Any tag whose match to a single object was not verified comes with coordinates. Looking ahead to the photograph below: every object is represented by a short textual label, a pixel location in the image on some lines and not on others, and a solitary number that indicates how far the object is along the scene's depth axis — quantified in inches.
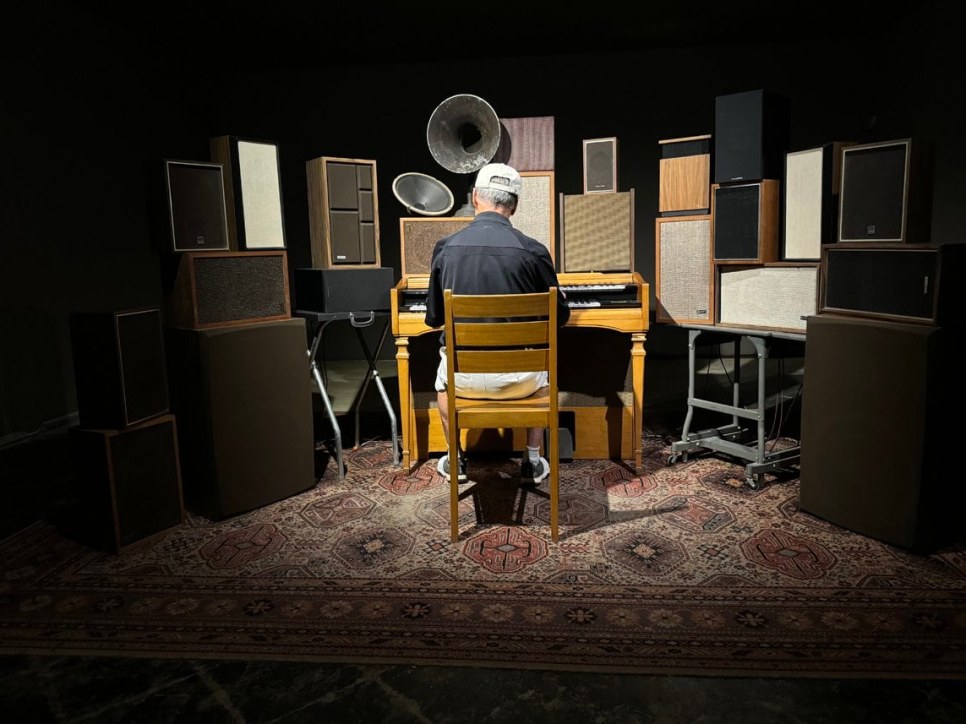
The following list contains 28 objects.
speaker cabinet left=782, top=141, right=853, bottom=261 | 114.8
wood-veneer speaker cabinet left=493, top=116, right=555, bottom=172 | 135.9
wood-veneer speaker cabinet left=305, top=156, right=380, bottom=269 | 134.5
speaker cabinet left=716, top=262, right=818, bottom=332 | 120.3
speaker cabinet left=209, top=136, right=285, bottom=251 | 112.3
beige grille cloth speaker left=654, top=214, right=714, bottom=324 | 132.0
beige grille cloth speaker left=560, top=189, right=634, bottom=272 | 135.0
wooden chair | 94.7
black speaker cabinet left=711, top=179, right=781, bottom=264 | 123.3
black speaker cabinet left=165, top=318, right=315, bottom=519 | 107.9
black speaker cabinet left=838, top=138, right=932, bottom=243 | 100.3
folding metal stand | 130.6
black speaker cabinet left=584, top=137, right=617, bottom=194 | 136.1
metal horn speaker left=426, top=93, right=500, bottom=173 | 134.0
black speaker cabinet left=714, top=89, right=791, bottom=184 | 121.9
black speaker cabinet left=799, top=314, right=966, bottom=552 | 92.0
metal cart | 122.5
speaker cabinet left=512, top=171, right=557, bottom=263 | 136.7
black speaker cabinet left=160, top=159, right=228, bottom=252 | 104.8
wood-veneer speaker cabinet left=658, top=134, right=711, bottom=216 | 129.3
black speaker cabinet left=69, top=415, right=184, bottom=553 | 98.7
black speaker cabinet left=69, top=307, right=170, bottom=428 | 97.0
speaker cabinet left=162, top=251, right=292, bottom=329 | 107.7
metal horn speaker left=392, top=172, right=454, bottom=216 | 141.8
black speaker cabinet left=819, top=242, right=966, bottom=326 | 90.4
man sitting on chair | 107.5
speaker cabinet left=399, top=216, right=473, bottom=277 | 138.9
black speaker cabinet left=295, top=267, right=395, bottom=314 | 131.8
